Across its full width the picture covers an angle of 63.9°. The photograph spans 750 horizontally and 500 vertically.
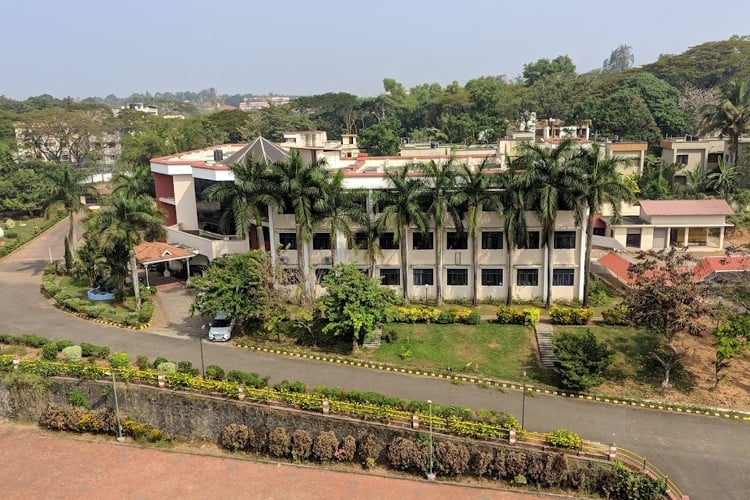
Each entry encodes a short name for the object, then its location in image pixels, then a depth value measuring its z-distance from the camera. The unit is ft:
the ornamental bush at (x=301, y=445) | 77.51
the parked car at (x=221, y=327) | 102.42
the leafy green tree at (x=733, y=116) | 162.09
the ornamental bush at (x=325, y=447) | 76.64
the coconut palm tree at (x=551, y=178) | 102.83
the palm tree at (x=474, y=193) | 105.81
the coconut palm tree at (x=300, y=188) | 107.04
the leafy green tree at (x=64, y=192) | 133.49
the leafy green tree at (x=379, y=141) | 259.62
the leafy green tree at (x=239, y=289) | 98.07
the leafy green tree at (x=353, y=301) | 93.45
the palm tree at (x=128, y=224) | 112.47
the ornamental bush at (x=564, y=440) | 70.69
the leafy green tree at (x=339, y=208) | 107.45
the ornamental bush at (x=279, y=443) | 78.12
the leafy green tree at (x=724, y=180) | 166.25
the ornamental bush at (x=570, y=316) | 103.35
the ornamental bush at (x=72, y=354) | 92.48
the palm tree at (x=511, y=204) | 104.78
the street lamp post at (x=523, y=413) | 76.79
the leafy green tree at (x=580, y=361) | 84.48
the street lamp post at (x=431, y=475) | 72.54
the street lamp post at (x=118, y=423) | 83.71
